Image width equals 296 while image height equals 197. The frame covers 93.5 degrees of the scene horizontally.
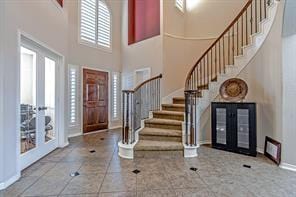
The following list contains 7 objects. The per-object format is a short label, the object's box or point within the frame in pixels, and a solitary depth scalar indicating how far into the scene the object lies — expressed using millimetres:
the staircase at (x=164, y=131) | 2702
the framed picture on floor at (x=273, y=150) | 2276
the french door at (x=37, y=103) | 2284
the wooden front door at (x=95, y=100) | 4258
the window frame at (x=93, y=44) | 4122
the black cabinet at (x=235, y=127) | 2655
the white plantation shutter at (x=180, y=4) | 4324
